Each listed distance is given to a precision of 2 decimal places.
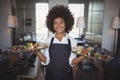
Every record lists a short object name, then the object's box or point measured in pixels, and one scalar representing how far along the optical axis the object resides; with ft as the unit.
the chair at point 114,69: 8.36
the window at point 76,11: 13.44
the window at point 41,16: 13.48
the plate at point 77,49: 4.52
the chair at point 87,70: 10.41
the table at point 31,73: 9.17
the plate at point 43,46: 4.54
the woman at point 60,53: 4.38
